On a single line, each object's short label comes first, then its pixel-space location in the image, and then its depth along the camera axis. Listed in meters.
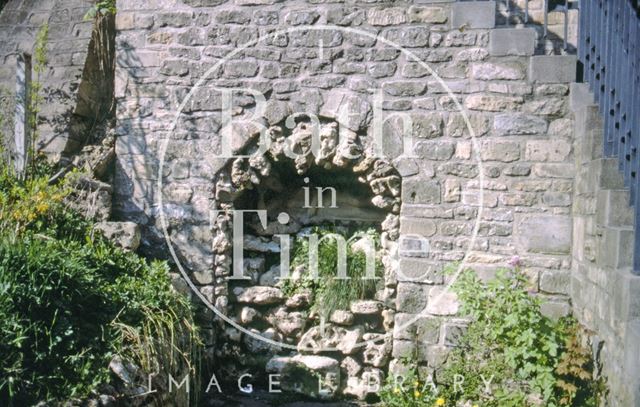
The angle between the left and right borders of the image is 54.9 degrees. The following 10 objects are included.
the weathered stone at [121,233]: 4.87
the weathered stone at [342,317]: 5.11
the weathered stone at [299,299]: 5.20
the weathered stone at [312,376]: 5.06
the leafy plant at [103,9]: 5.71
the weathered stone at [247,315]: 5.21
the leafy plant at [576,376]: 3.97
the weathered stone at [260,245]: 5.38
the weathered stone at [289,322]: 5.20
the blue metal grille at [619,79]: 3.51
